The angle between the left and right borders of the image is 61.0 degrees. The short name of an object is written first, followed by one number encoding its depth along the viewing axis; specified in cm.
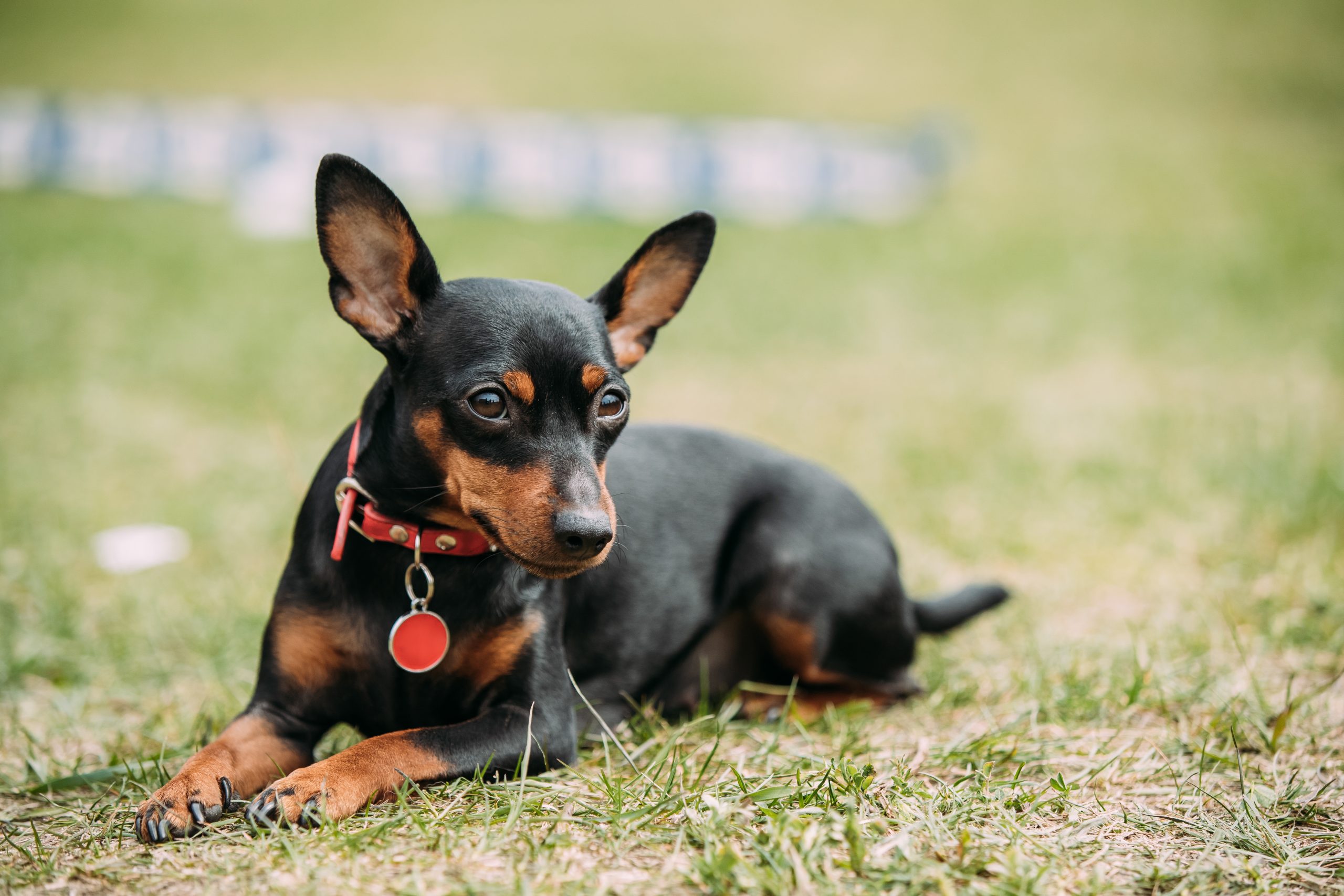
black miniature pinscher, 275
